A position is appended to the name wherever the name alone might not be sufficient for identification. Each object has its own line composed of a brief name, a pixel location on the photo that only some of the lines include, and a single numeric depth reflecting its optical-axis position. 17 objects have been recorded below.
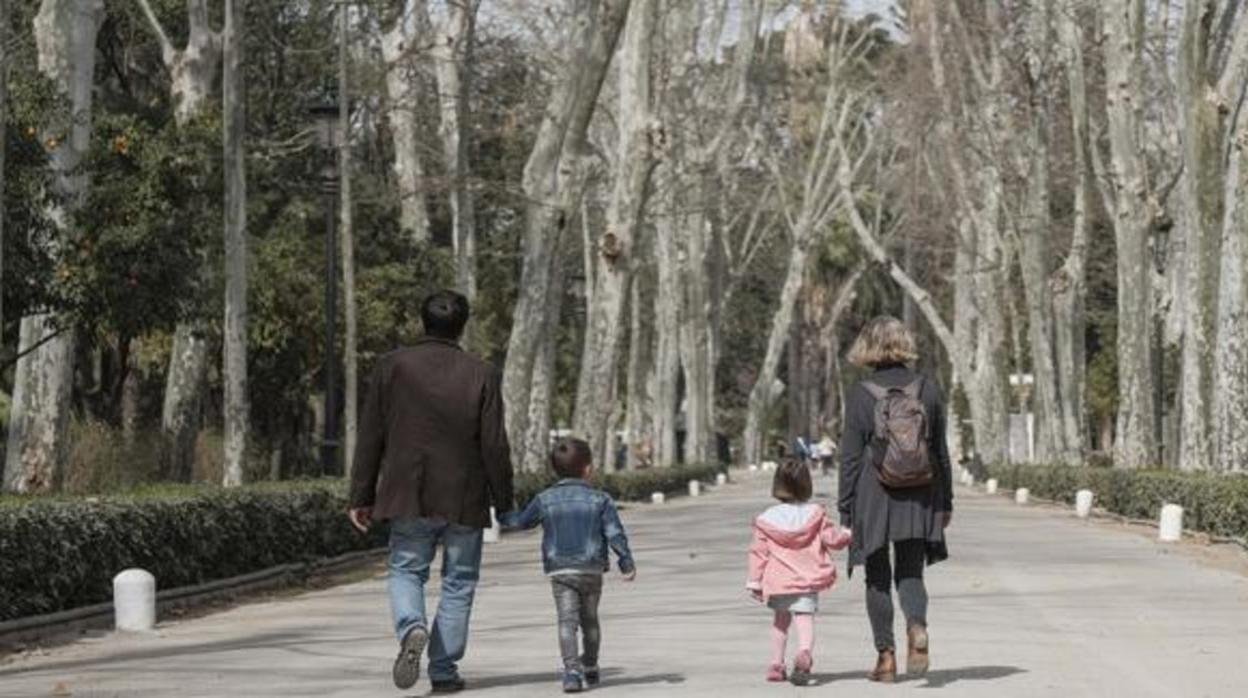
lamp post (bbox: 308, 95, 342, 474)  28.71
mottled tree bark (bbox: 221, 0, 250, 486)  27.00
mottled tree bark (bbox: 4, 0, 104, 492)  25.02
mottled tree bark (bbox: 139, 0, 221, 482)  33.44
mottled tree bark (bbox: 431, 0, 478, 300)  39.28
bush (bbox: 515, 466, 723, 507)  34.16
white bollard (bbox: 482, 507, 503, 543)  30.03
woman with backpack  11.09
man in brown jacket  10.75
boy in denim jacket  11.00
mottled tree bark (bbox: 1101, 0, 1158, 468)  37.03
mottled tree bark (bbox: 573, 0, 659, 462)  39.72
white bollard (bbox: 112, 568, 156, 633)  15.64
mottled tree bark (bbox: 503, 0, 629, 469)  35.91
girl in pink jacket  11.39
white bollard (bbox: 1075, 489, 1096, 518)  38.00
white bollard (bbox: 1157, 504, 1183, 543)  28.28
